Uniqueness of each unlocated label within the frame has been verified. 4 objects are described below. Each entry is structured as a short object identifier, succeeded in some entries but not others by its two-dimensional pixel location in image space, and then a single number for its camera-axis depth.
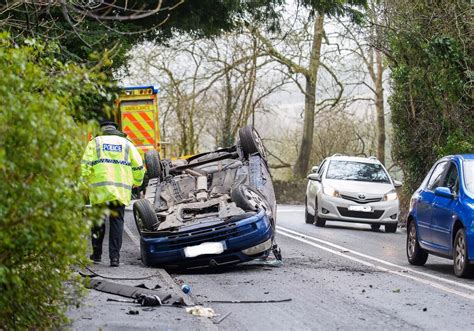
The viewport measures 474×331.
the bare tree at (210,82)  47.38
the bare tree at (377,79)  47.56
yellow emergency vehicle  26.89
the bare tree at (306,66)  43.22
